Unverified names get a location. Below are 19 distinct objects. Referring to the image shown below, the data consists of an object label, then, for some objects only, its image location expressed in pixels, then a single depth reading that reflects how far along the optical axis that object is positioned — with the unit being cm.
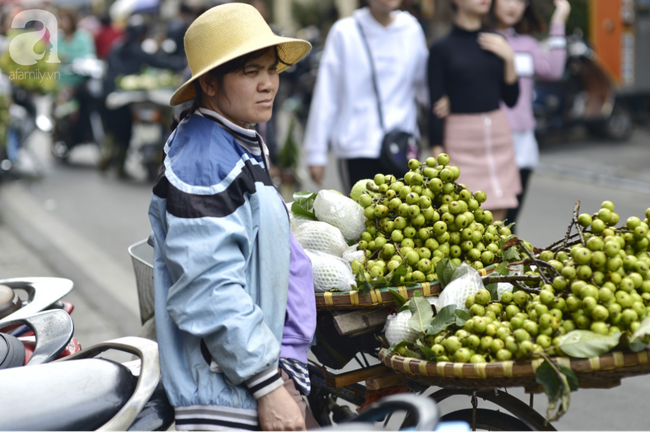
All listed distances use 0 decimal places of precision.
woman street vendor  373
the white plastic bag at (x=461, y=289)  425
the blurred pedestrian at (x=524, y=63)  912
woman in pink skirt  830
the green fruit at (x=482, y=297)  415
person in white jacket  838
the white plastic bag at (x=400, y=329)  422
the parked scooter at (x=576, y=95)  2052
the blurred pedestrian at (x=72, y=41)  2700
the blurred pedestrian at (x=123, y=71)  2139
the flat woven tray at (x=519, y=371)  359
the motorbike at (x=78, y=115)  2417
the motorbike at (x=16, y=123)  1948
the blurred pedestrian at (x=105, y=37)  3027
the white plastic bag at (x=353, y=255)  479
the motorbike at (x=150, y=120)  1992
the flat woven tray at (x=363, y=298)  439
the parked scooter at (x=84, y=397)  359
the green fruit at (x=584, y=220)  421
